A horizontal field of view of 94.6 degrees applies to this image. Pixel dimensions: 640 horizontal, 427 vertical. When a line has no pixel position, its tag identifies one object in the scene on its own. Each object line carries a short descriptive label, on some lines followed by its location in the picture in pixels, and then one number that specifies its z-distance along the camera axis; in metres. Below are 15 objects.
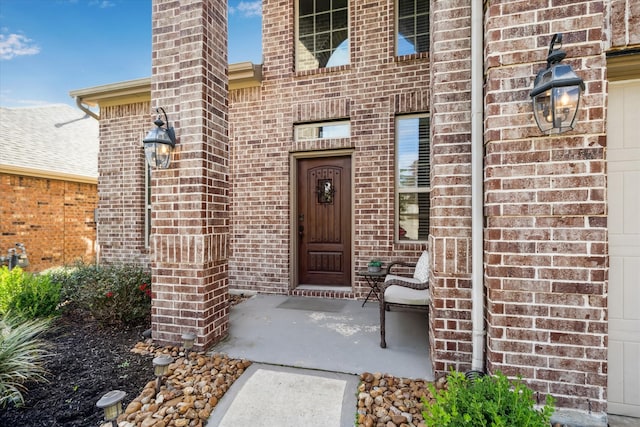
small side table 3.84
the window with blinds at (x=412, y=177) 4.18
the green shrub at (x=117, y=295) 3.11
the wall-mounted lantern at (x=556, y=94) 1.50
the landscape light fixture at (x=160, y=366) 1.98
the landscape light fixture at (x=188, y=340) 2.42
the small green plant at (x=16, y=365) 1.94
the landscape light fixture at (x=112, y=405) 1.50
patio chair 2.64
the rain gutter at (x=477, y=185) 1.91
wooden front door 4.51
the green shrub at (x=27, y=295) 3.20
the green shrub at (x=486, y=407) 1.20
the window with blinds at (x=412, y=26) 4.24
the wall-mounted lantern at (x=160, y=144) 2.55
